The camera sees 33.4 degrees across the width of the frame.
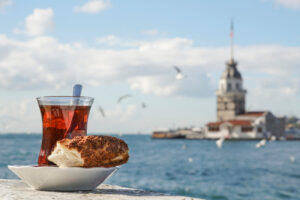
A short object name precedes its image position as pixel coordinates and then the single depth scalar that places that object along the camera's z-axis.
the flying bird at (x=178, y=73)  25.99
